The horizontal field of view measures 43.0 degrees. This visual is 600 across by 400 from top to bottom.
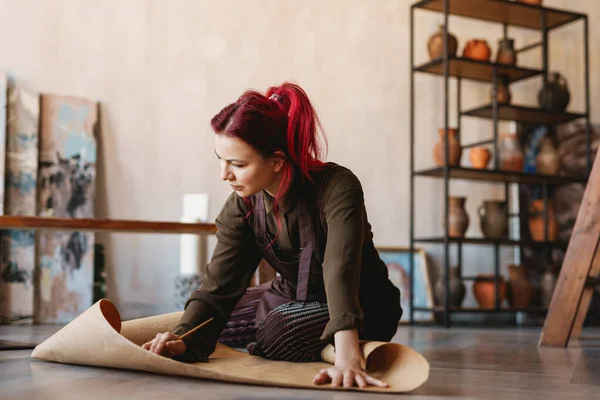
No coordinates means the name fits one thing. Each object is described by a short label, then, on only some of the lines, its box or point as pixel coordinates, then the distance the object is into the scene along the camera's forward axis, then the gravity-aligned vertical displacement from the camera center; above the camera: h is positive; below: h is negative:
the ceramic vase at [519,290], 4.91 -0.48
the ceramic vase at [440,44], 4.74 +1.07
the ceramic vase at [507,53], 4.94 +1.06
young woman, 1.70 -0.09
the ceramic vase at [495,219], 4.83 -0.02
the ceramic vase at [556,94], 5.04 +0.81
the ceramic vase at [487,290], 4.86 -0.48
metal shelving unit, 4.61 +0.70
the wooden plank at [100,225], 2.78 -0.06
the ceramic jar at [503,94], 4.93 +0.79
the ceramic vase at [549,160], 4.99 +0.37
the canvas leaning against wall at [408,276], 4.87 -0.40
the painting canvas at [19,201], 3.85 +0.04
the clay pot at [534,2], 4.84 +1.37
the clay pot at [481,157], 4.80 +0.37
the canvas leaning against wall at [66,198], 3.96 +0.06
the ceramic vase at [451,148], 4.65 +0.41
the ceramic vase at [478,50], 4.88 +1.06
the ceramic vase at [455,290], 4.73 -0.47
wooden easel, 2.86 -0.22
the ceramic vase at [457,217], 4.72 -0.01
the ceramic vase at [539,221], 5.04 -0.04
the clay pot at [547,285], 4.95 -0.45
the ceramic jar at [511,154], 4.88 +0.39
